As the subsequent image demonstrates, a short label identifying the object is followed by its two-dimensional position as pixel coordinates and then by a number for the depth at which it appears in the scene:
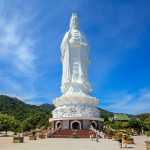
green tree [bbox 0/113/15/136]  26.51
